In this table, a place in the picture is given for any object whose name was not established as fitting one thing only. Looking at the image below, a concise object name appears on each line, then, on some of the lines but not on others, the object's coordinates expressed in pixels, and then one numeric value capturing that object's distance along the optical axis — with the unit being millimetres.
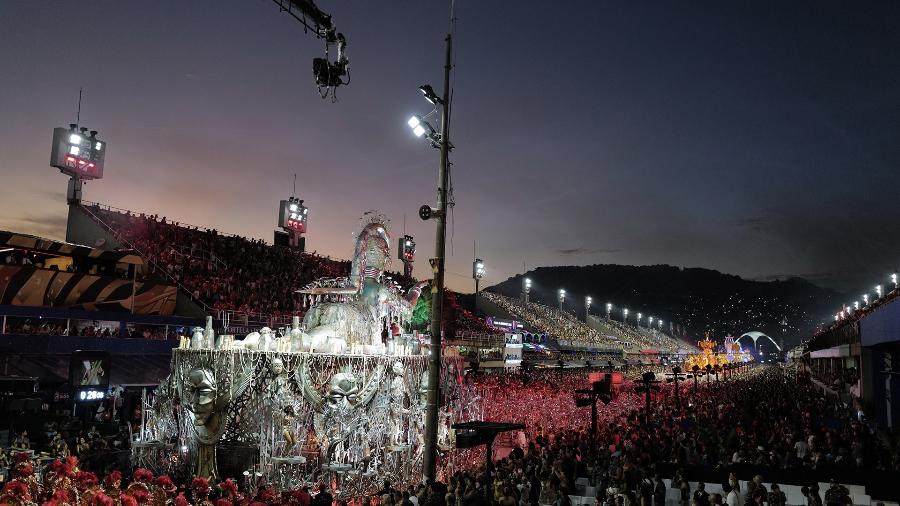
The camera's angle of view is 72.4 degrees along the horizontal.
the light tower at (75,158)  34500
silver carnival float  13688
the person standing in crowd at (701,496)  10094
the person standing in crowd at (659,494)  11195
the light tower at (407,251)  62375
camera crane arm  11148
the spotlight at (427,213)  10734
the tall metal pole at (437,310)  10242
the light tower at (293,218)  50812
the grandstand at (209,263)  31688
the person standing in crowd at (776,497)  9828
